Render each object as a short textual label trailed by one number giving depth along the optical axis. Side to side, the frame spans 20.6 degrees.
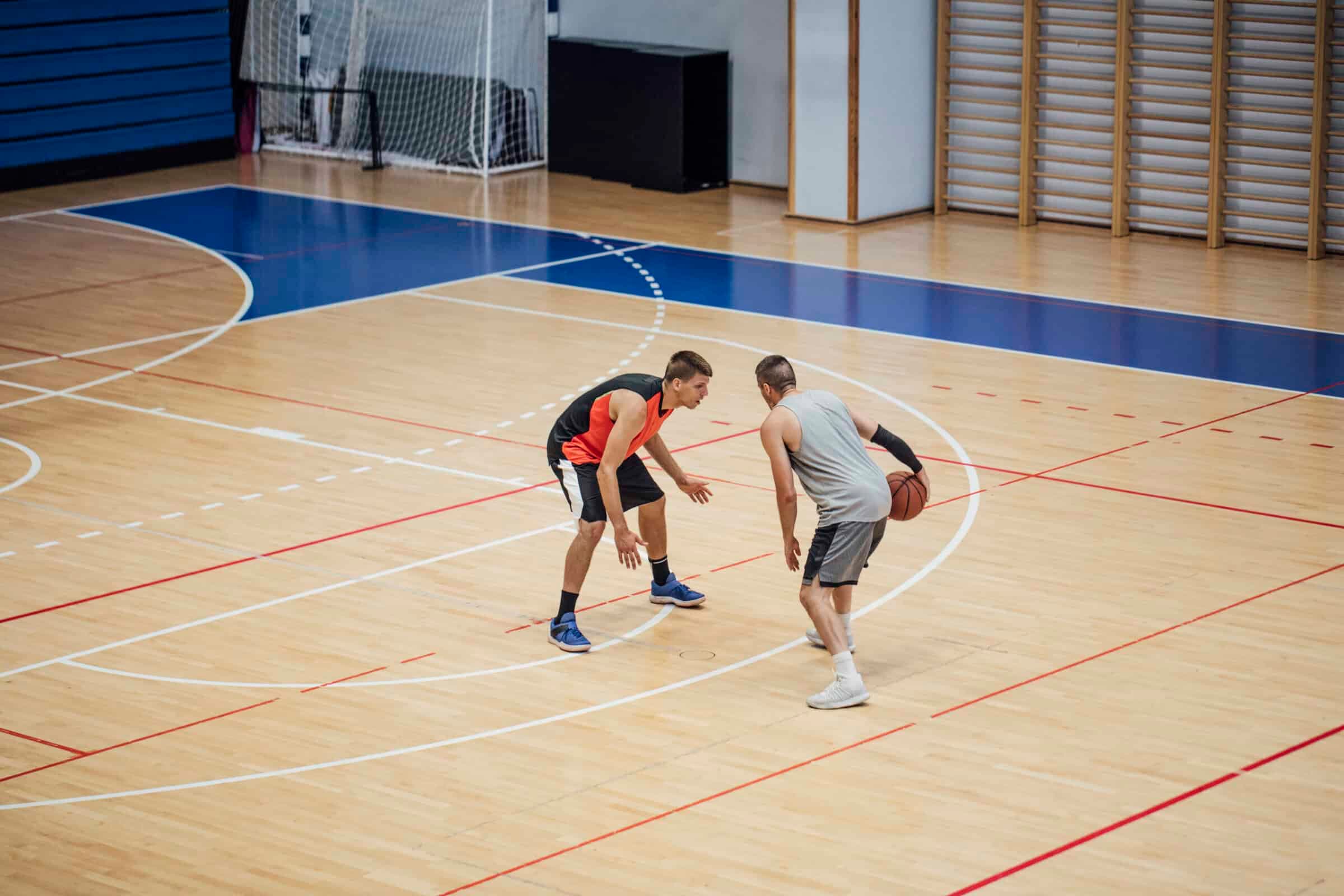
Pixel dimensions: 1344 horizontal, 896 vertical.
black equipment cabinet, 41.34
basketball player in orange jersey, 16.63
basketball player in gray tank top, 15.95
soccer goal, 44.83
